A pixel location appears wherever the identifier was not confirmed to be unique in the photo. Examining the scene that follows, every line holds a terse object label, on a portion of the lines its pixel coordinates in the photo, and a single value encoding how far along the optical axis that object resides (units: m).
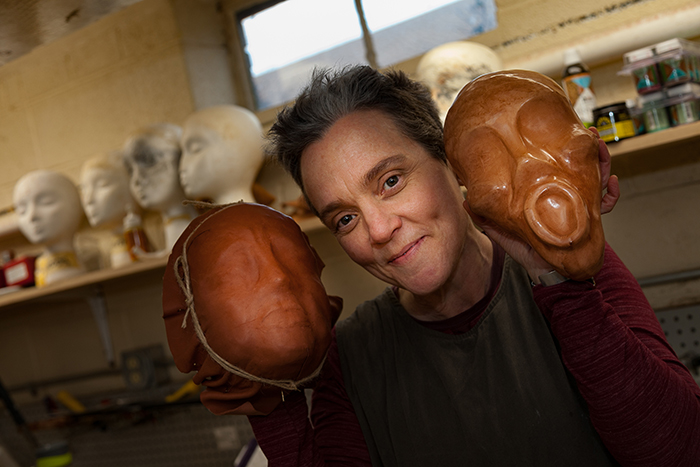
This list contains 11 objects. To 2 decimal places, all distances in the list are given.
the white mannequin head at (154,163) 1.83
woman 0.69
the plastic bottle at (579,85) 1.35
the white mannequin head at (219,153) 1.69
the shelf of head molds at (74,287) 1.82
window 1.90
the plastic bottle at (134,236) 2.01
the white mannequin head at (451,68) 1.43
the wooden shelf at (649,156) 1.28
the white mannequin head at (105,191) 2.00
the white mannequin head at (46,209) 2.08
